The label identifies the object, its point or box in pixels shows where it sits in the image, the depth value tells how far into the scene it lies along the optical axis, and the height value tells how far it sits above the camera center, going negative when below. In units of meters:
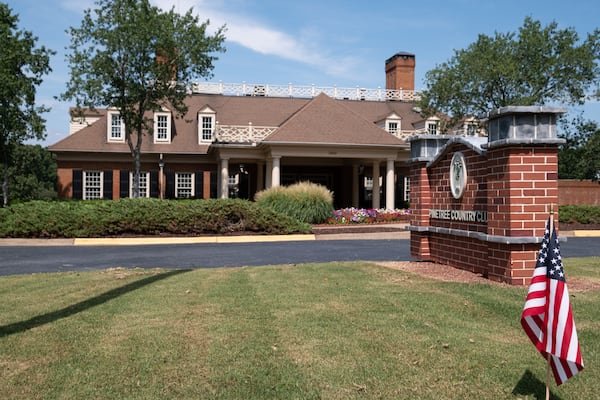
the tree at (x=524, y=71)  32.03 +7.39
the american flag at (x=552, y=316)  3.80 -0.81
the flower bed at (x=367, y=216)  24.66 -0.74
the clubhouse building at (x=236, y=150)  29.75 +2.79
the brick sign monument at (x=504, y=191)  7.61 +0.12
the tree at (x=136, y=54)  25.86 +6.82
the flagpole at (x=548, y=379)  3.73 -1.19
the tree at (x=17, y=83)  27.47 +5.70
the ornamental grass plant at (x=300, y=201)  23.23 -0.04
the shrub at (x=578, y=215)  25.11 -0.66
